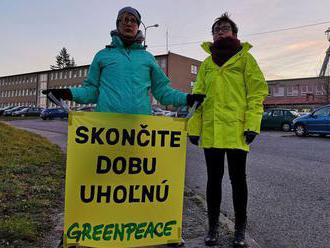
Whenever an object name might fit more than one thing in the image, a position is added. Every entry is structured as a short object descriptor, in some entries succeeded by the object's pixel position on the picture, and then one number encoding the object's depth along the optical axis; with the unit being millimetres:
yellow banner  3486
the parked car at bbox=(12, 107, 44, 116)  64938
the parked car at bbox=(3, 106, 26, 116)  67012
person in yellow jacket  4023
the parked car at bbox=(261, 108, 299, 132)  29641
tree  134875
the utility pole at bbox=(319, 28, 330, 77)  69225
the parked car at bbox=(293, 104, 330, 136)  21859
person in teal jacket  3701
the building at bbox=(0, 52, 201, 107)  83125
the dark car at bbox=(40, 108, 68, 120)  50906
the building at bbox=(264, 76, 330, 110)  74312
